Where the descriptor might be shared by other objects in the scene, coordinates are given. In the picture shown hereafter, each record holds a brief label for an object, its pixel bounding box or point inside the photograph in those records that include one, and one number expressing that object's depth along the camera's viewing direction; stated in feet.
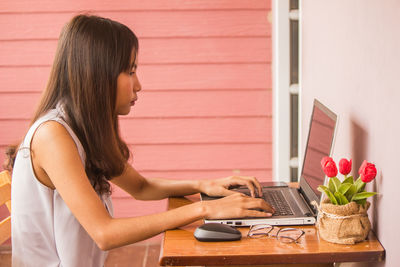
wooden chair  7.83
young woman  6.81
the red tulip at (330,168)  6.67
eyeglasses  6.64
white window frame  11.54
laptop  7.00
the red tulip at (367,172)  6.42
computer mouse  6.61
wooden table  6.35
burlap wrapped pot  6.47
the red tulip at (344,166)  6.74
